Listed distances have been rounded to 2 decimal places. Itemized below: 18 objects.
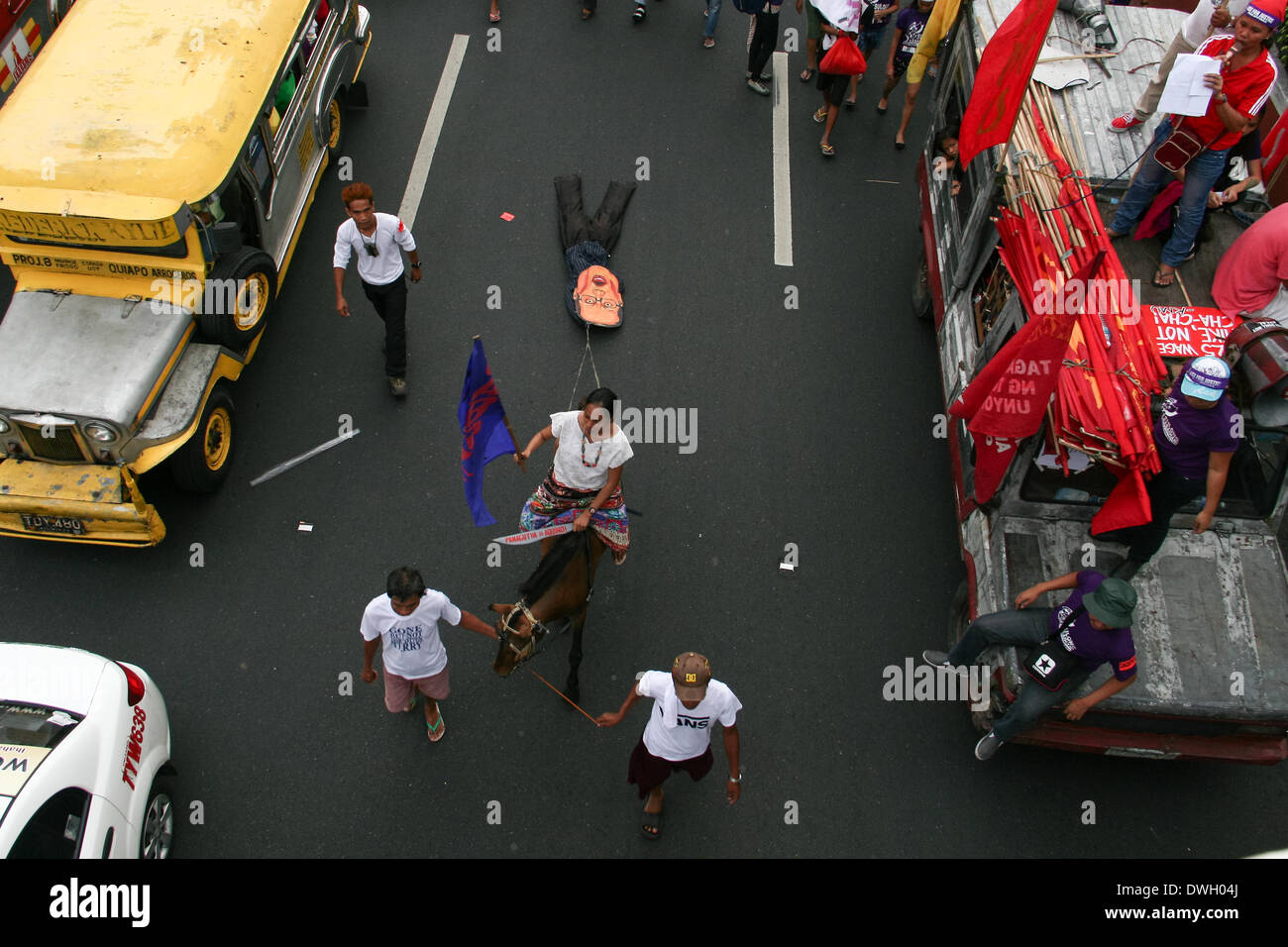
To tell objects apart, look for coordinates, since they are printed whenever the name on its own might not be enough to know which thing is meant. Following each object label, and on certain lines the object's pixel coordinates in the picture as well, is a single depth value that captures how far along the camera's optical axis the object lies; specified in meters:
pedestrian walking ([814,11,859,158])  10.09
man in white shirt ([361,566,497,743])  5.28
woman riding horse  5.98
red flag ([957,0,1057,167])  6.30
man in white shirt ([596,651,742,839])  5.04
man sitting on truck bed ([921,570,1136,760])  5.36
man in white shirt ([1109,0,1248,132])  7.21
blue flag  6.18
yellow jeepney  6.69
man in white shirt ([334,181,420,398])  7.21
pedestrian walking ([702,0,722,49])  11.48
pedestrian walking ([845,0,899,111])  10.35
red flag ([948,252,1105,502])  5.58
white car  4.80
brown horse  5.44
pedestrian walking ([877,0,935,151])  10.66
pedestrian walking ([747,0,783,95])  10.46
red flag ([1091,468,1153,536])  5.72
